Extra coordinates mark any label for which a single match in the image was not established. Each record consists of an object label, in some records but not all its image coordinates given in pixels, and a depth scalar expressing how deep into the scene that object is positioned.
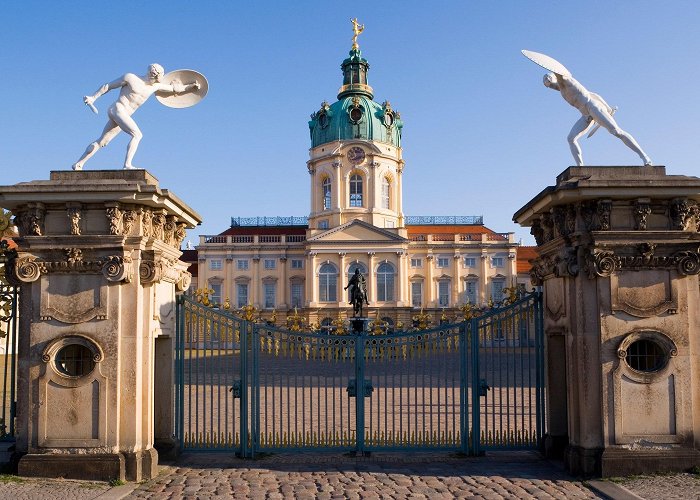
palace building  62.91
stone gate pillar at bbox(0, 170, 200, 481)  7.92
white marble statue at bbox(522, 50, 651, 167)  8.41
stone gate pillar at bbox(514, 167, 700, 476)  7.93
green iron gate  9.27
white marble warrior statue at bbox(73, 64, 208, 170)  8.35
